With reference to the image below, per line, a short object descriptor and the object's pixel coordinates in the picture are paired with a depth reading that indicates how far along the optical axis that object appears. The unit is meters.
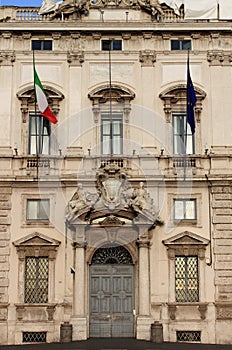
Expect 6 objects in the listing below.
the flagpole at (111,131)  29.14
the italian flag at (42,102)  27.41
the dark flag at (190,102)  27.48
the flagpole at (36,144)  28.70
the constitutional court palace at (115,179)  27.53
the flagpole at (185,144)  29.19
